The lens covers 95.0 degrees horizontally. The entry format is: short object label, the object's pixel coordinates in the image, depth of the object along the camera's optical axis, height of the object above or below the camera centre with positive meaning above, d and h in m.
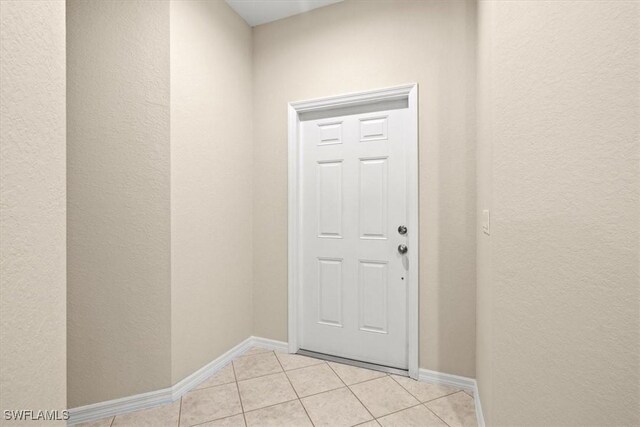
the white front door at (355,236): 2.15 -0.20
